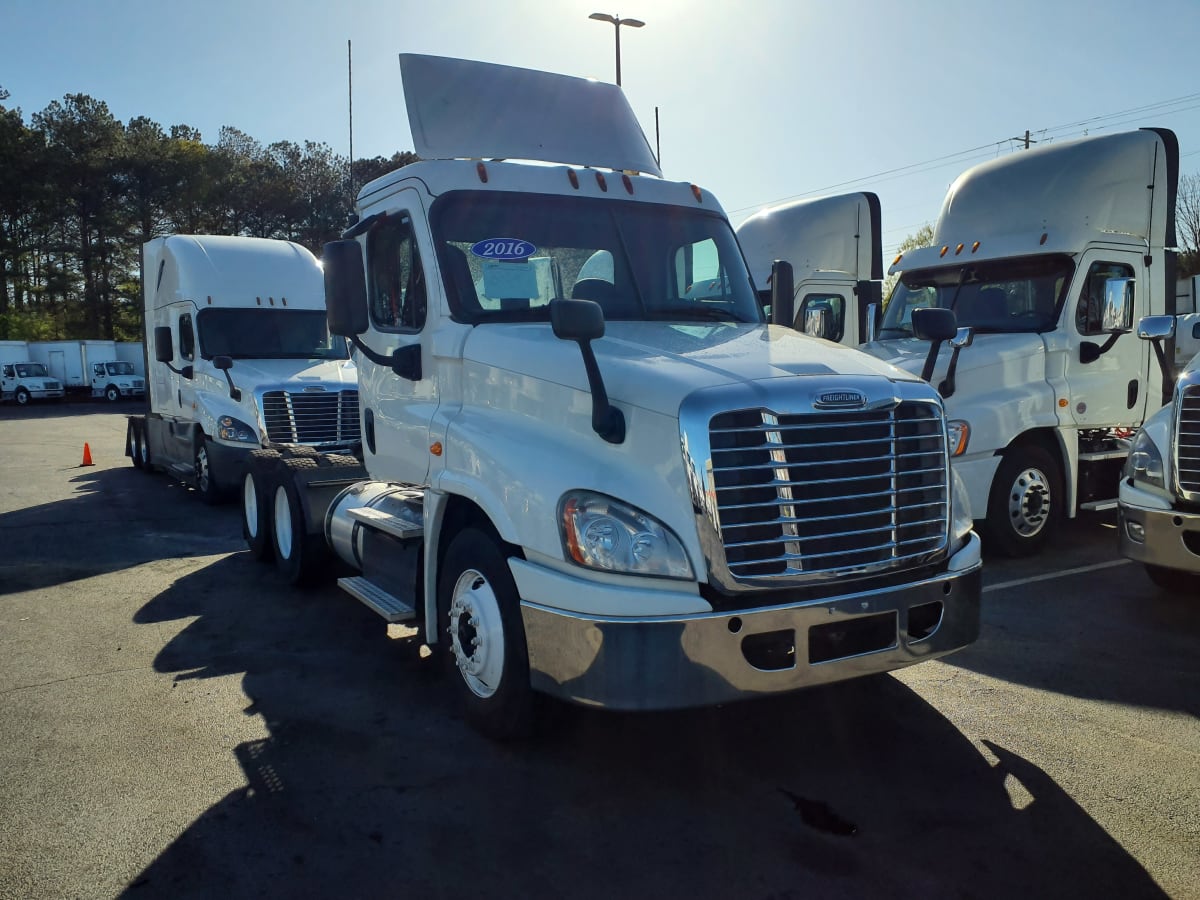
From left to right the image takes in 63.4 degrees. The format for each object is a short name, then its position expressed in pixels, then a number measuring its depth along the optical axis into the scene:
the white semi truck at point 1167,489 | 6.25
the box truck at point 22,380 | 41.91
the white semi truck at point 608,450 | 3.75
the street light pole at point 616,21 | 22.11
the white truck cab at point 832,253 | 13.12
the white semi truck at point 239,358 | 11.78
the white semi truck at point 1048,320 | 8.44
